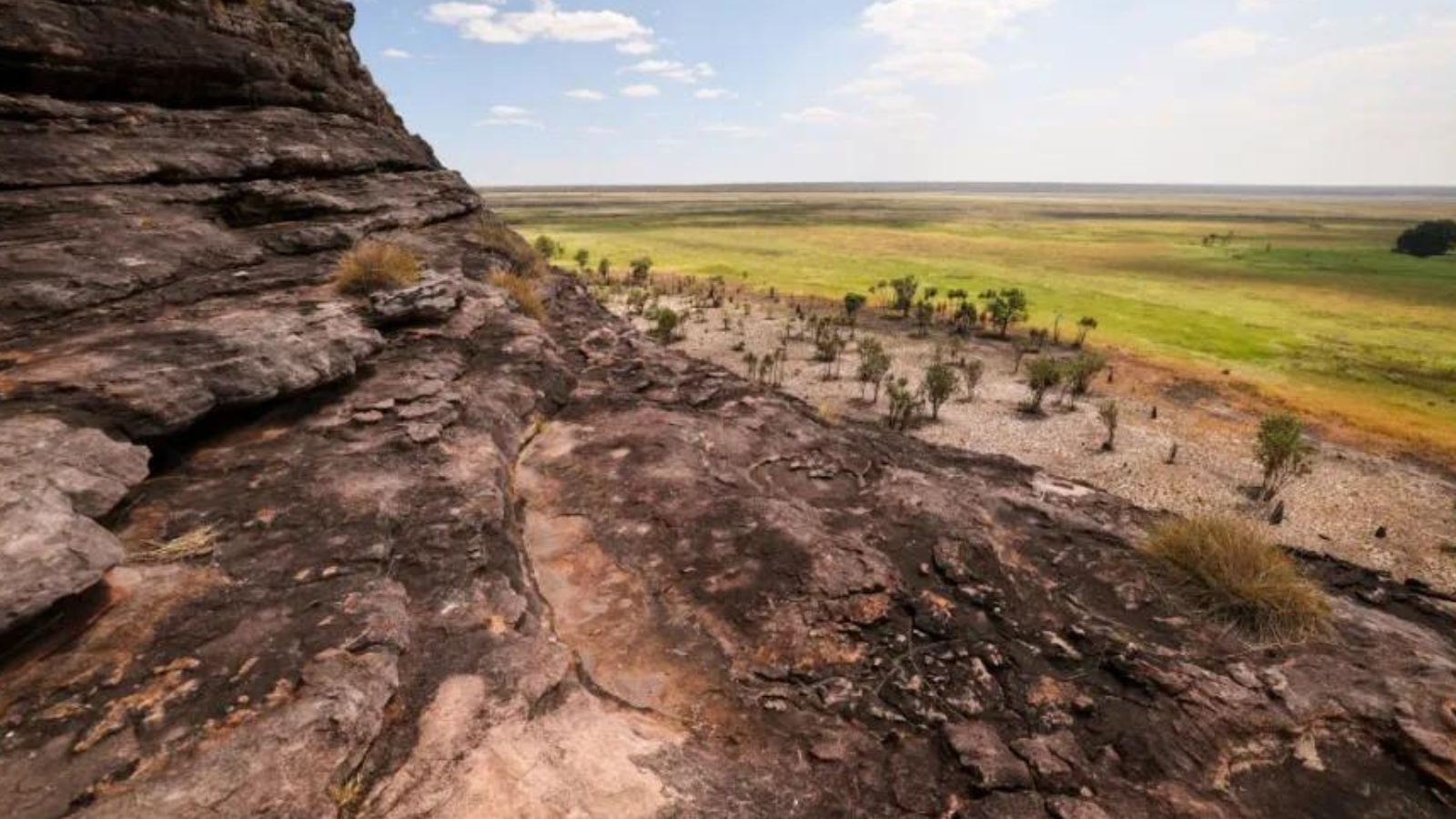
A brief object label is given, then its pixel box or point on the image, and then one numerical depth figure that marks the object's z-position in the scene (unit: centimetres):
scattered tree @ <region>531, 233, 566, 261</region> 6671
